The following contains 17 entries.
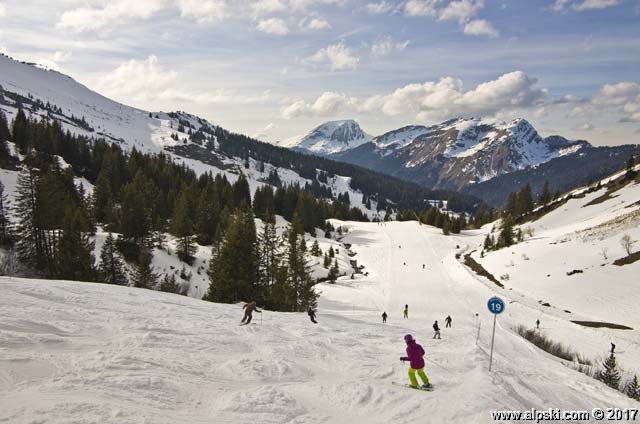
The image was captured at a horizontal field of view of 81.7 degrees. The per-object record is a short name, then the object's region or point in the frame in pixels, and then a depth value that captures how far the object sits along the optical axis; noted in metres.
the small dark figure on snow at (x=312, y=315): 23.02
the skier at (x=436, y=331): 23.20
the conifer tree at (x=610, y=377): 18.80
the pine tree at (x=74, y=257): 32.25
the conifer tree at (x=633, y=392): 17.34
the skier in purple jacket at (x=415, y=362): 11.32
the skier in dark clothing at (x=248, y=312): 18.76
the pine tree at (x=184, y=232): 50.00
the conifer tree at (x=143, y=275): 35.47
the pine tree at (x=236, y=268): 34.34
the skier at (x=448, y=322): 33.96
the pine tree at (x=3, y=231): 37.59
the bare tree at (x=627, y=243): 47.72
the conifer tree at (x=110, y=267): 37.61
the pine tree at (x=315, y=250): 76.81
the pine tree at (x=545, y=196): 113.50
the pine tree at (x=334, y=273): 63.89
